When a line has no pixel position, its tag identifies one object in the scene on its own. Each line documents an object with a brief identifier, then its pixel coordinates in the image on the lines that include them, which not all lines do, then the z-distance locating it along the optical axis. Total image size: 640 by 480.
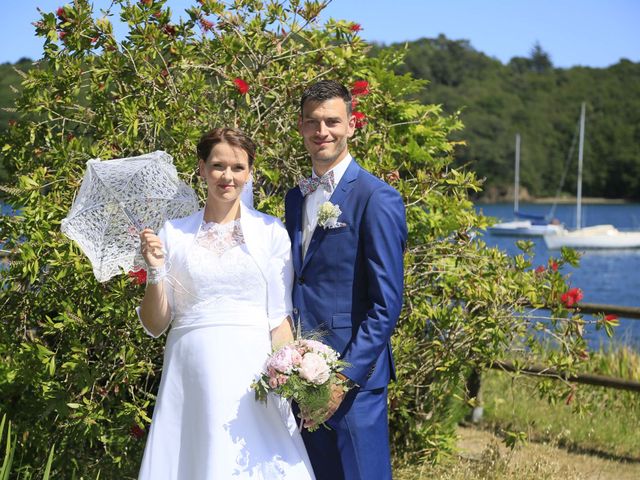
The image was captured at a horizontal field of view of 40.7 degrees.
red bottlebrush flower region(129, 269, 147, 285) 4.21
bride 3.60
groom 3.58
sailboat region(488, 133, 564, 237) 59.09
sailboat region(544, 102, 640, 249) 55.59
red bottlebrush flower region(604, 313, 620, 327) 5.62
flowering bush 4.95
